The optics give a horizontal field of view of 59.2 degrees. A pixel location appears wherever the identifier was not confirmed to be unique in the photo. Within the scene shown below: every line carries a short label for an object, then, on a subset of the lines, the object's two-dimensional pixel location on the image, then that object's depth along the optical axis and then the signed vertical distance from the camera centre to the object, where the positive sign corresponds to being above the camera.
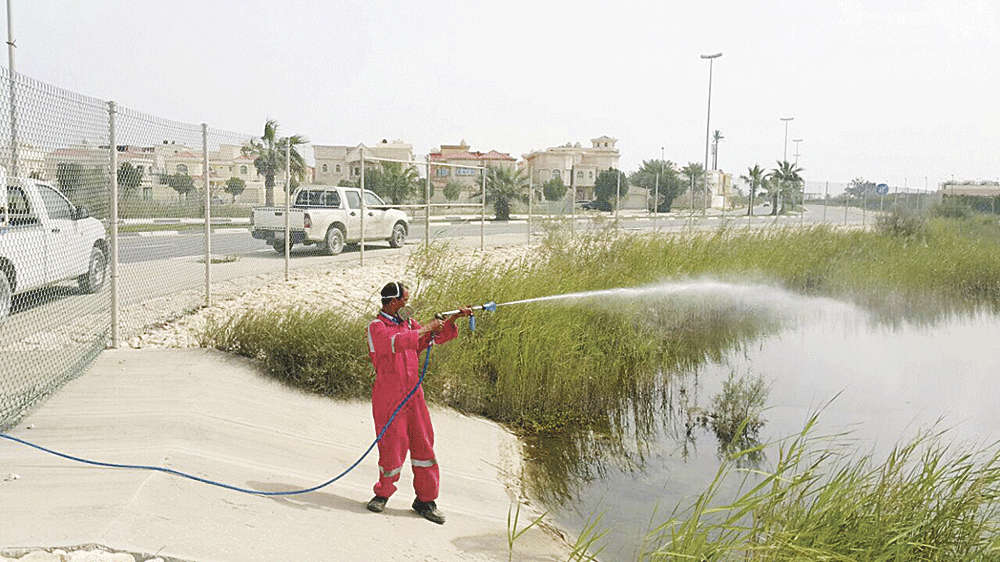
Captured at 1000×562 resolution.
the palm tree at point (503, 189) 30.41 +0.84
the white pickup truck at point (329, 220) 16.78 -0.27
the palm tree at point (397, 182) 20.19 +0.65
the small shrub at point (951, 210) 37.05 +0.58
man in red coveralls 5.82 -1.21
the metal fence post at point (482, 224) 21.89 -0.32
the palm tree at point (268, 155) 14.11 +0.85
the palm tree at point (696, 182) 34.47 +1.48
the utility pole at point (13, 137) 6.27 +0.47
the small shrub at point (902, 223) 27.94 -0.03
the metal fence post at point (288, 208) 14.17 -0.03
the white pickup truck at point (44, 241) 7.11 -0.38
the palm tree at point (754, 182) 35.94 +1.58
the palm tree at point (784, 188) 35.44 +1.36
